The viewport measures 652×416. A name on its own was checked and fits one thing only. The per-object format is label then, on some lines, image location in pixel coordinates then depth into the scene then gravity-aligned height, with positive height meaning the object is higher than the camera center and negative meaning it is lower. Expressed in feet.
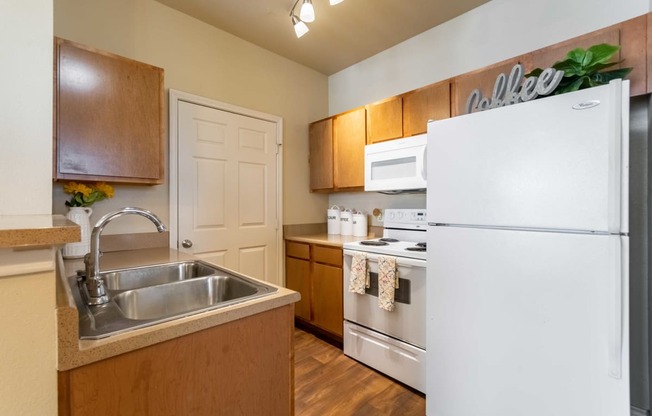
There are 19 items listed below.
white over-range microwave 6.94 +1.13
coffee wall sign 4.07 +1.89
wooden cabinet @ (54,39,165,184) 5.10 +1.76
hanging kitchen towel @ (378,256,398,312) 6.25 -1.64
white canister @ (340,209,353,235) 9.52 -0.49
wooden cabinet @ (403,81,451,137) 6.78 +2.53
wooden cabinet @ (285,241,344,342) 7.81 -2.26
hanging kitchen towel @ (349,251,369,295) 6.85 -1.62
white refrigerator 3.43 -0.72
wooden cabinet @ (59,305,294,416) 2.28 -1.58
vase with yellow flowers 5.50 +0.06
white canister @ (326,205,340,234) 9.96 -0.42
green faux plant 4.09 +2.05
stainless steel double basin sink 2.94 -1.17
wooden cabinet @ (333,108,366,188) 8.59 +1.86
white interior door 7.54 +0.52
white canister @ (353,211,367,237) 9.25 -0.56
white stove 5.99 -2.46
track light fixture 5.80 +4.11
